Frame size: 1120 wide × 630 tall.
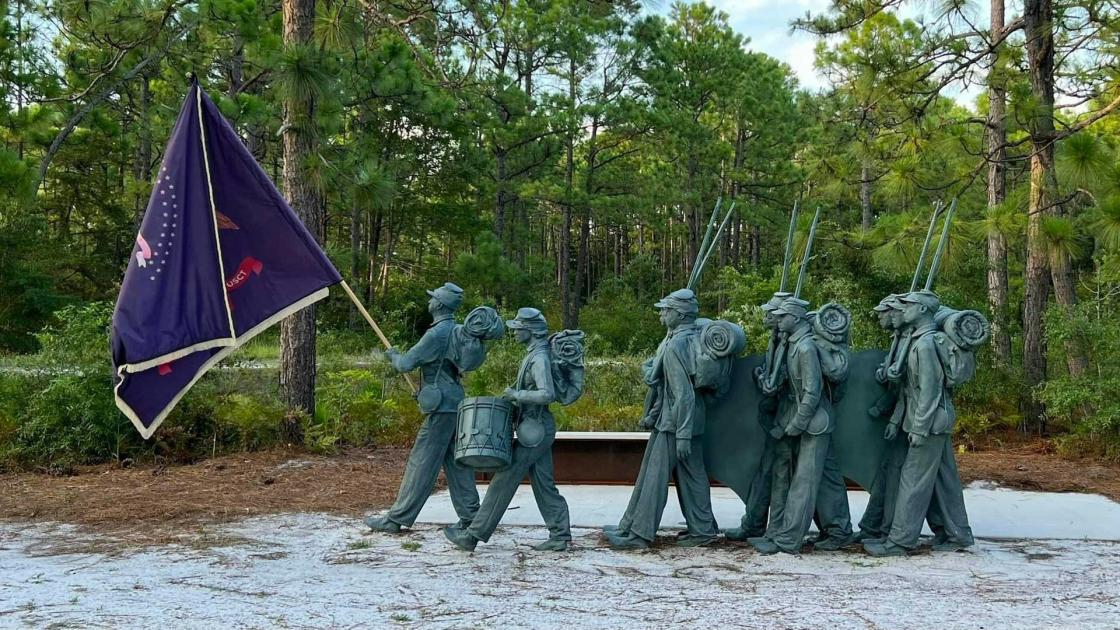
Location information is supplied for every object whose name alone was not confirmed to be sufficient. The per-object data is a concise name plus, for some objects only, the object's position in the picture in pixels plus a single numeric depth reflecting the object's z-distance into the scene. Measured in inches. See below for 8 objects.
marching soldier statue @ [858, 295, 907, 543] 276.5
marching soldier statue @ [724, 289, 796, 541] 287.3
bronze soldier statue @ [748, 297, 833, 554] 269.9
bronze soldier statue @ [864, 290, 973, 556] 263.9
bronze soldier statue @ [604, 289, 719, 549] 275.7
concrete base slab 302.4
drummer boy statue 269.0
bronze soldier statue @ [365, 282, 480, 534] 285.6
